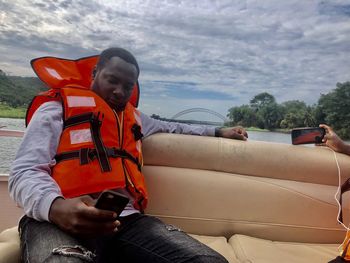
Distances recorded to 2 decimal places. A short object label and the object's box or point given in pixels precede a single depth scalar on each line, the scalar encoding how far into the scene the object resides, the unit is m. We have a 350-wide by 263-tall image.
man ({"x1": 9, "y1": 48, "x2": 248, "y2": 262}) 1.06
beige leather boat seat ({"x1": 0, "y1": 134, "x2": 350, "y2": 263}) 2.00
